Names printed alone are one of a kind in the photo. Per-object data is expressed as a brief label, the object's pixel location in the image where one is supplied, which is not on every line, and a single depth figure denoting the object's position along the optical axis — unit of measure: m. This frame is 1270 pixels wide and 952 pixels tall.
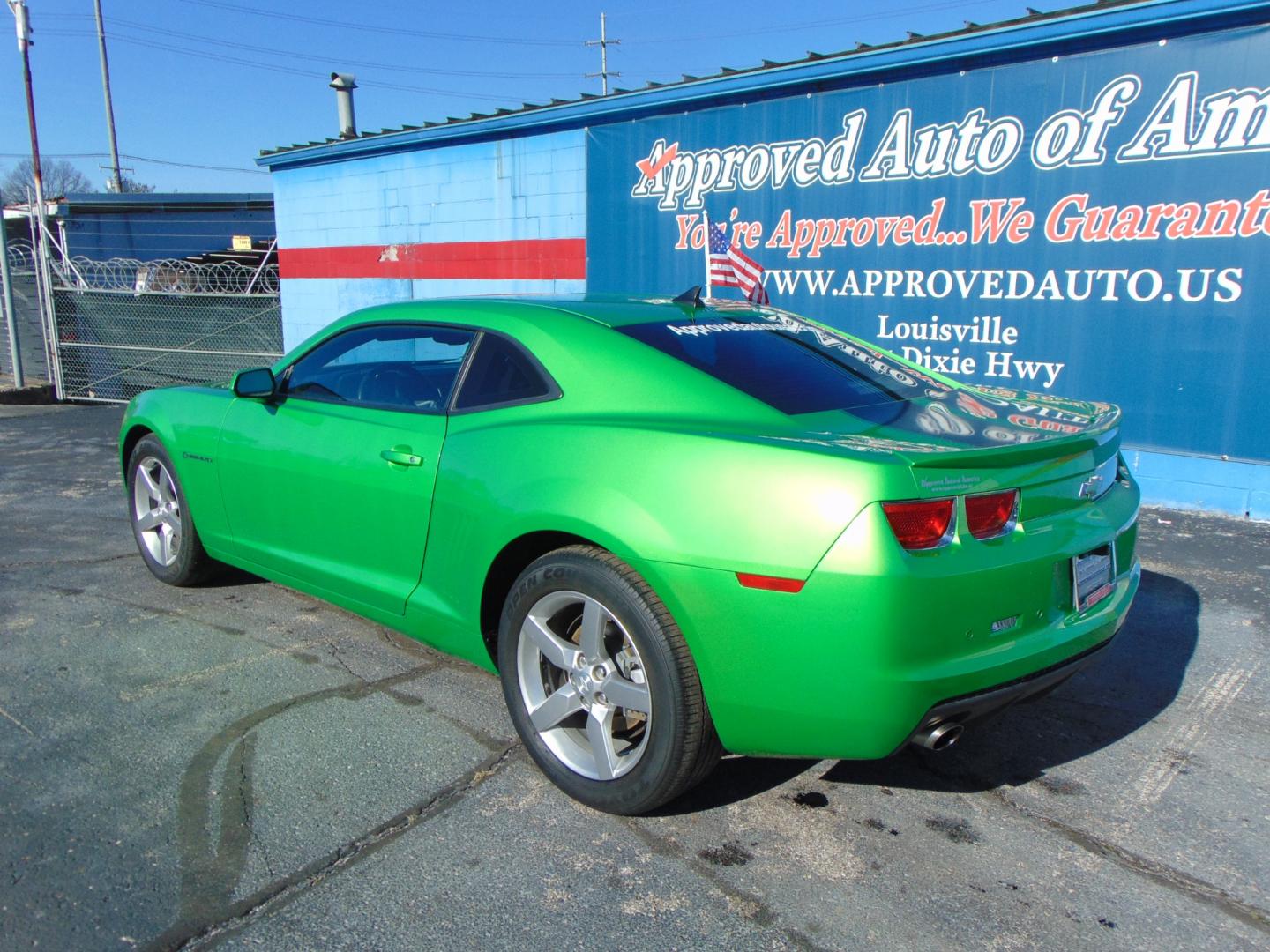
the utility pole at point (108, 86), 40.16
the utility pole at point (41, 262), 12.45
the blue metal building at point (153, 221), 22.73
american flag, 8.48
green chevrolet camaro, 2.47
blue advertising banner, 6.33
